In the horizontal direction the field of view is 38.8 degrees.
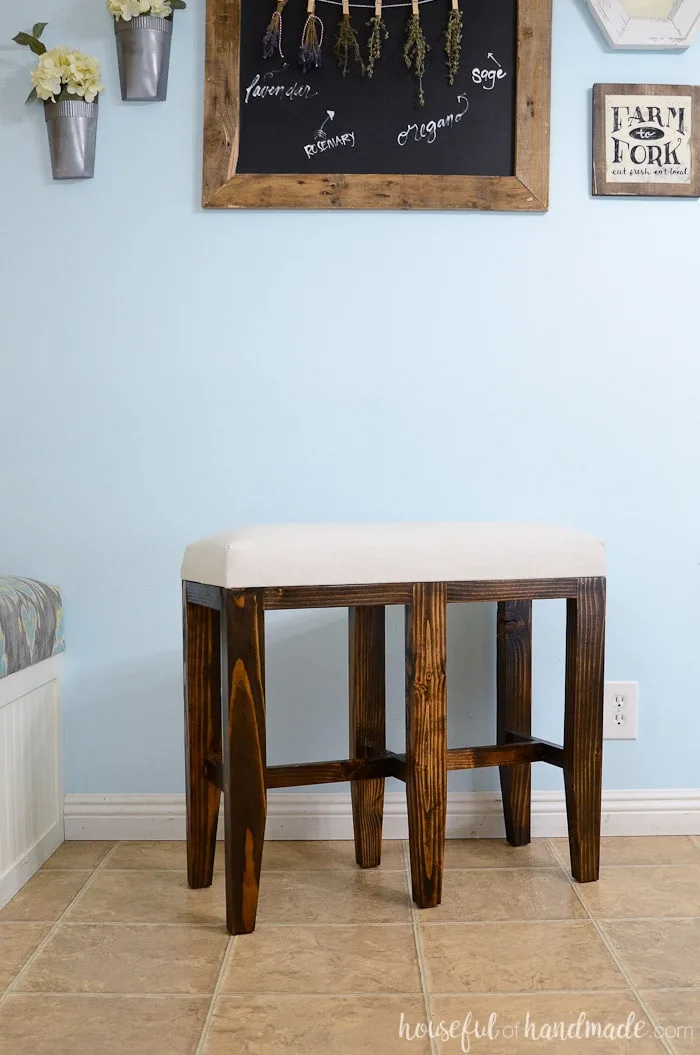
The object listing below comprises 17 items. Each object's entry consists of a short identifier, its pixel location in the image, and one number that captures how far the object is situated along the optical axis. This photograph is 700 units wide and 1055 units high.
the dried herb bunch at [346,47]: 1.95
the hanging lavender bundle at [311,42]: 1.95
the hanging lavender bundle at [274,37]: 1.94
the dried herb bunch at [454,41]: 1.96
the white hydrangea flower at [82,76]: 1.91
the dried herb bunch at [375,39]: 1.95
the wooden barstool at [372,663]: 1.50
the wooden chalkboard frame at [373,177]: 1.97
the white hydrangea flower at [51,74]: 1.91
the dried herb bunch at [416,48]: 1.95
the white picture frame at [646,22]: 1.98
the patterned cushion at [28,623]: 1.67
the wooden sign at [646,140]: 2.00
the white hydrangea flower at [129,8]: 1.89
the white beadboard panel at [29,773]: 1.70
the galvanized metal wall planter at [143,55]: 1.91
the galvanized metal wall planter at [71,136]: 1.93
